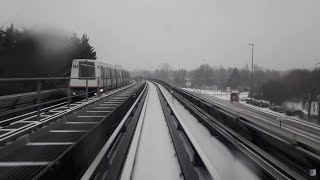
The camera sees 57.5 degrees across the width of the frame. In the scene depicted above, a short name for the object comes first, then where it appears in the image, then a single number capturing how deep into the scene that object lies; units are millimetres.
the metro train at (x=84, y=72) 21062
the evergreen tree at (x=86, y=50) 50494
